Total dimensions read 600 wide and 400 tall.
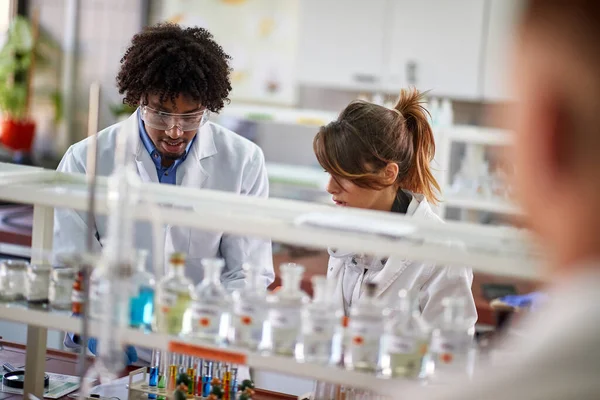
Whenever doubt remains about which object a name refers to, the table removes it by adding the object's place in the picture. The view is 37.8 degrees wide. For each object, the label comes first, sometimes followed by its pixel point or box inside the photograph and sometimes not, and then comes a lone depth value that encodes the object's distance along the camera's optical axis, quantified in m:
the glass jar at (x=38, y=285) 1.96
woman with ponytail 2.41
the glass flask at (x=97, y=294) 1.88
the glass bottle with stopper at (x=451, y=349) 1.68
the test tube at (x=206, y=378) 2.18
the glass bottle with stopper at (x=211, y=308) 1.78
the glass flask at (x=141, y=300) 1.84
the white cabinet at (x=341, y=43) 5.55
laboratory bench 2.43
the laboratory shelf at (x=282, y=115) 5.13
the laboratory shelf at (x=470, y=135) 4.68
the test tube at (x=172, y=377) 2.18
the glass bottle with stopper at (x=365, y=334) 1.70
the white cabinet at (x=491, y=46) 5.18
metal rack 1.60
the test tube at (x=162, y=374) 2.28
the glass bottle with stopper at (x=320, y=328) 1.72
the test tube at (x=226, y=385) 2.09
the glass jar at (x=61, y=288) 1.94
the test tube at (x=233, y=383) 2.12
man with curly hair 2.68
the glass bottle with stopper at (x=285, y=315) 1.73
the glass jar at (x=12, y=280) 1.99
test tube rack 2.25
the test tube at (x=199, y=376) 2.17
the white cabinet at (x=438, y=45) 5.29
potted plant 6.41
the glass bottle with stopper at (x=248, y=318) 1.76
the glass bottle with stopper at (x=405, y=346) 1.68
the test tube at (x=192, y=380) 2.15
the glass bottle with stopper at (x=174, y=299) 1.80
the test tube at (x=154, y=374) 2.29
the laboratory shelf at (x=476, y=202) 4.63
